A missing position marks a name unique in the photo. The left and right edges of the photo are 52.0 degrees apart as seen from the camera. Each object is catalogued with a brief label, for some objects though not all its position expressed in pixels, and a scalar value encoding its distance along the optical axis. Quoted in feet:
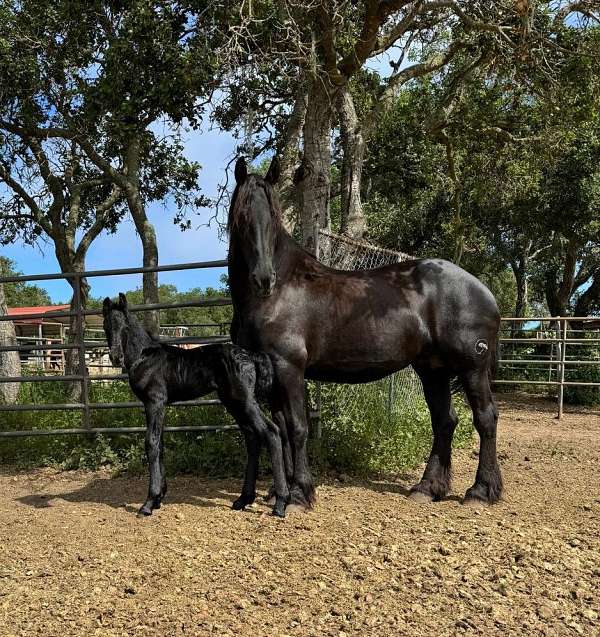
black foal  14.84
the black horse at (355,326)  14.76
